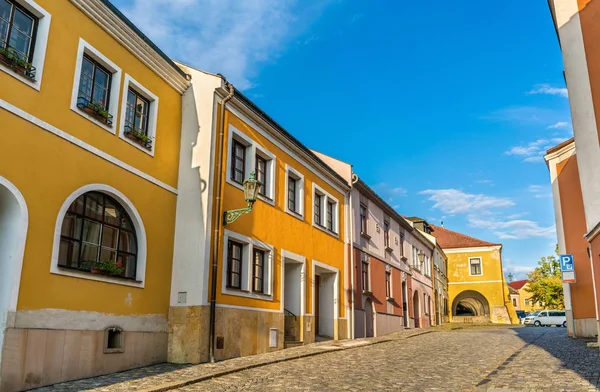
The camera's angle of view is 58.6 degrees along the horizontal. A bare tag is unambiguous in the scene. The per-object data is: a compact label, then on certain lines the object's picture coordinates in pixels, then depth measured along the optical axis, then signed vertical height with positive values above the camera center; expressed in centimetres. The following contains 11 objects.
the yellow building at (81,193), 867 +241
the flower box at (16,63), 866 +418
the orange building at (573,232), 1942 +349
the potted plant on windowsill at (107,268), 1025 +102
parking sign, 1852 +208
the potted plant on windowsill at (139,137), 1165 +400
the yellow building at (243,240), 1234 +221
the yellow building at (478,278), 4747 +409
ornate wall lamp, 1251 +296
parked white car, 4181 +50
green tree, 4988 +350
